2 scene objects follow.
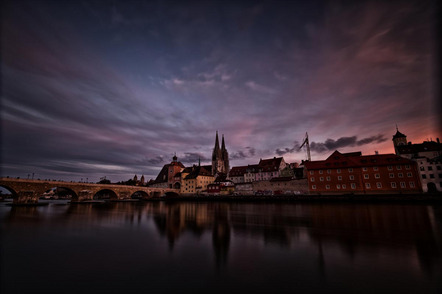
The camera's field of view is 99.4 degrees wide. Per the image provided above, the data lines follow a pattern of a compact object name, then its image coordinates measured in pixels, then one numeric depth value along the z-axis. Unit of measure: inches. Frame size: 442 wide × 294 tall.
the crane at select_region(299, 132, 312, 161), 3767.2
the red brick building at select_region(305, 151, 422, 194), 1644.9
